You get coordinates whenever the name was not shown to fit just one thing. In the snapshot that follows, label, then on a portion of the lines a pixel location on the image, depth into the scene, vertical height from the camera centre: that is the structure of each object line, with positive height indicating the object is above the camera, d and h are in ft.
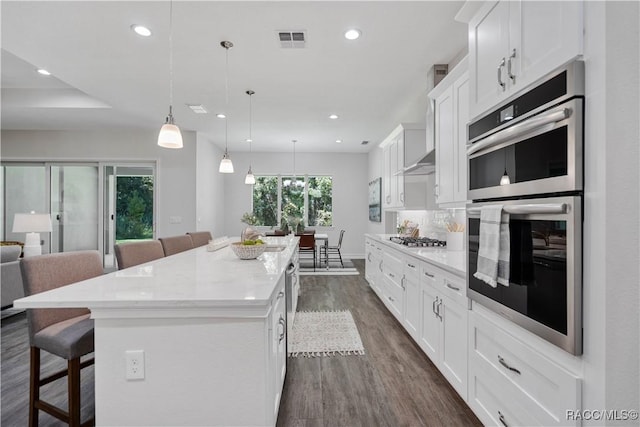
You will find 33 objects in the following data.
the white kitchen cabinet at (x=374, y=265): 13.67 -2.60
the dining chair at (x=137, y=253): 7.44 -1.08
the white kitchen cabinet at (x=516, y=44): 3.49 +2.38
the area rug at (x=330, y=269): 19.71 -3.98
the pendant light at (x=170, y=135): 7.39 +1.92
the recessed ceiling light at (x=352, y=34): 8.59 +5.22
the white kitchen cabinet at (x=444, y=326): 6.09 -2.60
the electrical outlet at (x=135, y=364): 4.17 -2.12
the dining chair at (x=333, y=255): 26.14 -3.80
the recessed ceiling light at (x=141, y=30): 8.49 +5.28
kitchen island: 4.15 -2.05
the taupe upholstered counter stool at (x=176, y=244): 9.73 -1.10
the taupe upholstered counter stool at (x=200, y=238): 12.11 -1.08
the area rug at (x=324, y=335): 8.69 -3.99
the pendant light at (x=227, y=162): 10.99 +2.07
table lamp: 12.56 -0.63
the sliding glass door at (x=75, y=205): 19.17 +0.48
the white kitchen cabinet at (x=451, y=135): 7.72 +2.24
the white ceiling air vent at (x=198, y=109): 15.06 +5.37
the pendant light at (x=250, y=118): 13.11 +5.28
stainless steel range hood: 9.81 +1.71
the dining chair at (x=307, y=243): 20.17 -2.04
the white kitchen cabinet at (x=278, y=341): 4.91 -2.37
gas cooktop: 10.33 -1.04
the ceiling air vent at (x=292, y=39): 8.73 +5.23
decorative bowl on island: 7.26 -0.91
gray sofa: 10.46 -2.30
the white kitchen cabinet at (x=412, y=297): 8.66 -2.55
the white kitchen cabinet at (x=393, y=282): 10.27 -2.59
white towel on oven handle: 4.39 -0.51
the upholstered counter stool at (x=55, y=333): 4.97 -2.10
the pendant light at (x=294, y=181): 26.81 +2.85
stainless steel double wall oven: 3.34 +0.23
